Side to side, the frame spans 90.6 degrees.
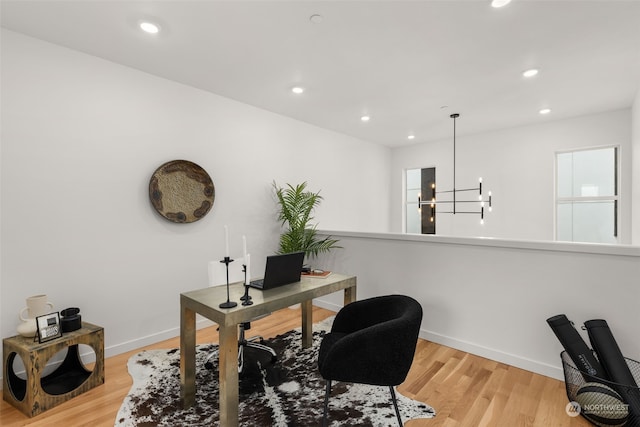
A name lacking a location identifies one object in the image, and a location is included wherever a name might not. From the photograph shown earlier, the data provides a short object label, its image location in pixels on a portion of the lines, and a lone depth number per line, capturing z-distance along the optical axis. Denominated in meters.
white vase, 2.12
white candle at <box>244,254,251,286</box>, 1.99
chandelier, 5.21
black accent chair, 1.62
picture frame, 2.09
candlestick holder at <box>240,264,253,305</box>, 1.88
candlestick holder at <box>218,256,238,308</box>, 1.81
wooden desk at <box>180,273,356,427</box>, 1.71
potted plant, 3.85
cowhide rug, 1.88
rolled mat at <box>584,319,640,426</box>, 1.76
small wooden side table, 1.96
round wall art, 2.99
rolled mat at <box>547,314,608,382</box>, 1.96
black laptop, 2.14
